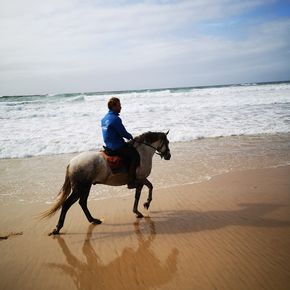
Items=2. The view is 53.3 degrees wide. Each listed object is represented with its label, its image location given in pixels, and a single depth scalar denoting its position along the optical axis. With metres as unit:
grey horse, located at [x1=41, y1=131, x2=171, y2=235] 5.72
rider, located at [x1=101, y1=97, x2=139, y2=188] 5.91
